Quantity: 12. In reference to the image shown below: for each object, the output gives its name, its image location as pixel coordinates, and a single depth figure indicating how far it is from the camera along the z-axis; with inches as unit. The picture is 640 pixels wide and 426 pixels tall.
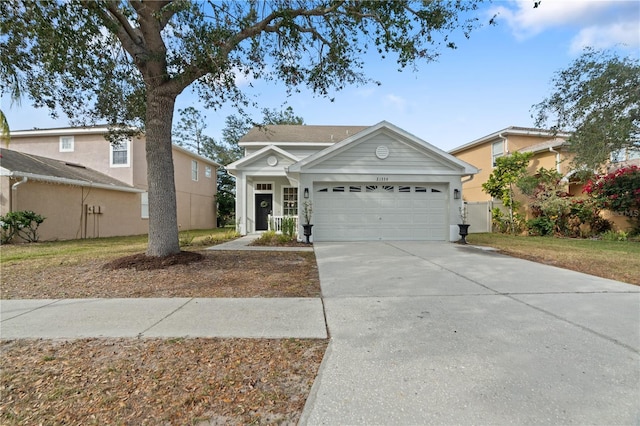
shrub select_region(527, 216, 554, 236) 556.8
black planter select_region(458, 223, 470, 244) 428.2
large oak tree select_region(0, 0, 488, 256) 225.0
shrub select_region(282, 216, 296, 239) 455.8
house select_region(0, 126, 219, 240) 472.1
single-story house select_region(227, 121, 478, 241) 439.2
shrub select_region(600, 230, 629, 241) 478.9
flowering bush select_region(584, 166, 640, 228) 475.2
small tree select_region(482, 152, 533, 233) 596.7
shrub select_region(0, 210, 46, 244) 423.5
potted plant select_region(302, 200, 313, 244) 422.6
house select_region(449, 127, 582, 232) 577.3
